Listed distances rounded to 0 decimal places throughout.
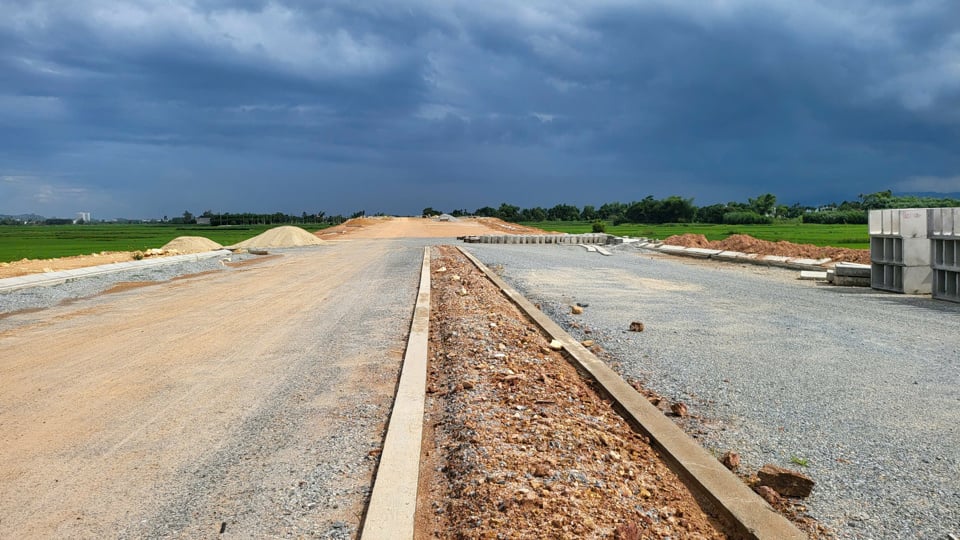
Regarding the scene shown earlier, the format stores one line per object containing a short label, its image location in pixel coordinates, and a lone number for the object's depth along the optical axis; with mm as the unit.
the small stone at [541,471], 3631
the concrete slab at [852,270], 15180
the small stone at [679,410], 5152
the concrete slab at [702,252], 25286
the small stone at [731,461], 4090
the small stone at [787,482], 3697
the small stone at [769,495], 3596
